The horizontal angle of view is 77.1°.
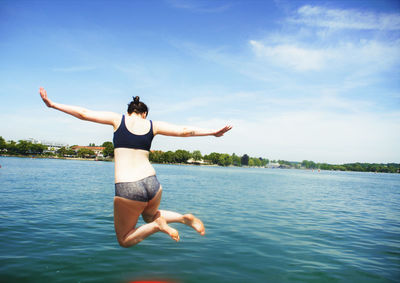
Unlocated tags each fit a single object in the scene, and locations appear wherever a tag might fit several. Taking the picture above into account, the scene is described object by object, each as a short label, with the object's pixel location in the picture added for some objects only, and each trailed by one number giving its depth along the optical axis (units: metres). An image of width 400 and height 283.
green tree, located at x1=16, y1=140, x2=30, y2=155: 153.88
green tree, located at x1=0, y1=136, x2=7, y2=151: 149.80
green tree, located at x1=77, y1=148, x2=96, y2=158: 184.93
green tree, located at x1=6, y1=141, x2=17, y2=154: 152.12
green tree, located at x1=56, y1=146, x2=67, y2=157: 180.12
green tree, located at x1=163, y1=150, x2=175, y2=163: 187.62
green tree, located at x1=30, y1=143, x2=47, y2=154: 158.88
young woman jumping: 4.16
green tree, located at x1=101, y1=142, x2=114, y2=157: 178.75
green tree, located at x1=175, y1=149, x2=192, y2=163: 196.46
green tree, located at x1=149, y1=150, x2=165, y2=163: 179.55
